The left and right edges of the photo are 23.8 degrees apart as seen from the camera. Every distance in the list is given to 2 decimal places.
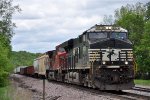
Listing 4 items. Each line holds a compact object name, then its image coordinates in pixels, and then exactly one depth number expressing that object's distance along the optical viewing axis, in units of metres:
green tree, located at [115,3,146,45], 64.42
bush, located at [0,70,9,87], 34.60
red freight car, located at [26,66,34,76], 63.93
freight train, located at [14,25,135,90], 22.87
